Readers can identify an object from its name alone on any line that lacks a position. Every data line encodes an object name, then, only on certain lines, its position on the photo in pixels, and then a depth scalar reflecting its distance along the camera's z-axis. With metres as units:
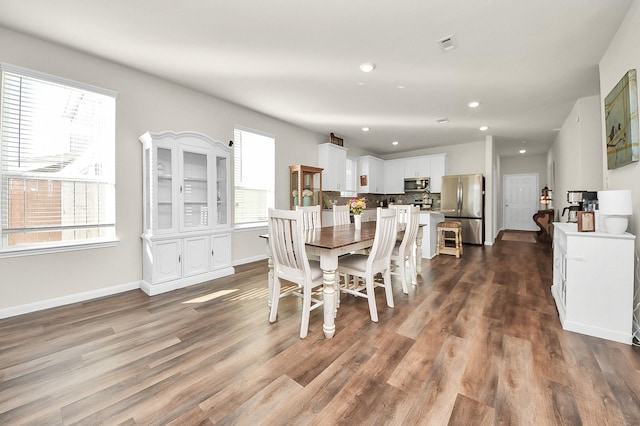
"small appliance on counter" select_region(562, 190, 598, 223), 2.57
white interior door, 9.27
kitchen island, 5.00
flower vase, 3.27
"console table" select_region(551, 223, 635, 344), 2.05
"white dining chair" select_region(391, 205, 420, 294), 3.16
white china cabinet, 3.25
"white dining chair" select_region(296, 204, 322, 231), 3.39
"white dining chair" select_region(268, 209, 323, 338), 2.12
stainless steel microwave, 7.46
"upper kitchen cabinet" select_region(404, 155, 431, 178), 7.43
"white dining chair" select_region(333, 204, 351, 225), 3.81
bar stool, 5.10
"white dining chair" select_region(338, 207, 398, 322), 2.42
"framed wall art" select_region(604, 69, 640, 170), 2.12
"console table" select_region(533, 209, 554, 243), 6.58
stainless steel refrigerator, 6.43
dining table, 2.16
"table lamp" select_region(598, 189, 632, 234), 2.02
